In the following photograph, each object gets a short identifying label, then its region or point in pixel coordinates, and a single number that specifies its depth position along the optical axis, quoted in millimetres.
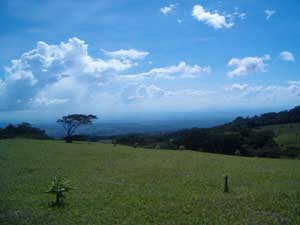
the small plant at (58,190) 10766
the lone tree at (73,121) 54250
